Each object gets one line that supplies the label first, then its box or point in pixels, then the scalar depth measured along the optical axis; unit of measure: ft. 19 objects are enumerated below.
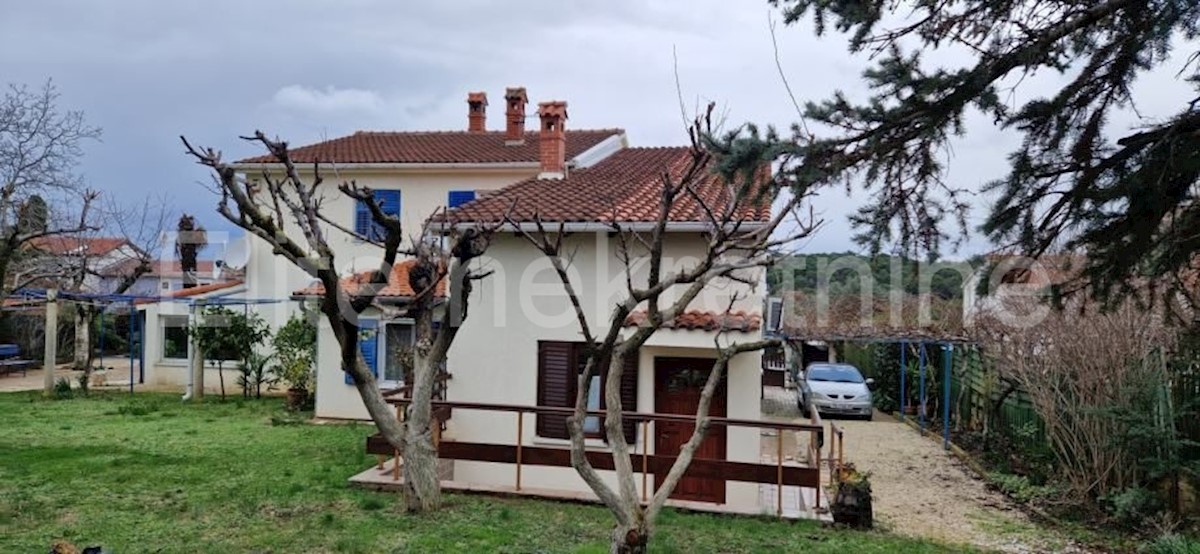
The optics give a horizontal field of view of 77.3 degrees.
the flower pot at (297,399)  57.36
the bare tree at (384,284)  25.80
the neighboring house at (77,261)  68.39
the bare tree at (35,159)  42.34
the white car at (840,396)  68.13
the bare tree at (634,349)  20.80
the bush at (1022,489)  37.45
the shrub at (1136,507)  31.91
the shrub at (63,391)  64.03
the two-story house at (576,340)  36.19
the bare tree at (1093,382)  33.30
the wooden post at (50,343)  64.03
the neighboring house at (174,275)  76.34
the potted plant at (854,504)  31.07
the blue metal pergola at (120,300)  61.26
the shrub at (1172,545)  26.55
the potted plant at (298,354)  58.03
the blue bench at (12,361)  83.97
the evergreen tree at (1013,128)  16.49
